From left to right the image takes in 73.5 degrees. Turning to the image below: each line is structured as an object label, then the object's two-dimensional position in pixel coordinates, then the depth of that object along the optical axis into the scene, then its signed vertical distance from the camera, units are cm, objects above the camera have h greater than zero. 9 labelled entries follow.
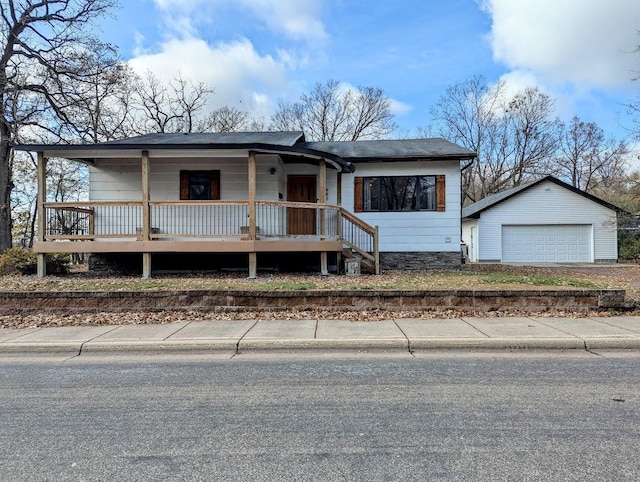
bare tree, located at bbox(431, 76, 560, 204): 3703 +739
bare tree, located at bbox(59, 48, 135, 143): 1961 +723
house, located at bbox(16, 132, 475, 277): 1148 +120
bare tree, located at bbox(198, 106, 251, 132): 3384 +929
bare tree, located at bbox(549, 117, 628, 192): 3741 +649
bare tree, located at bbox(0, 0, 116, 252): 1794 +713
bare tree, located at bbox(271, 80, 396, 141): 3847 +1066
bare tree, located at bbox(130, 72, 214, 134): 3179 +931
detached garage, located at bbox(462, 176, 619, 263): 2244 +65
